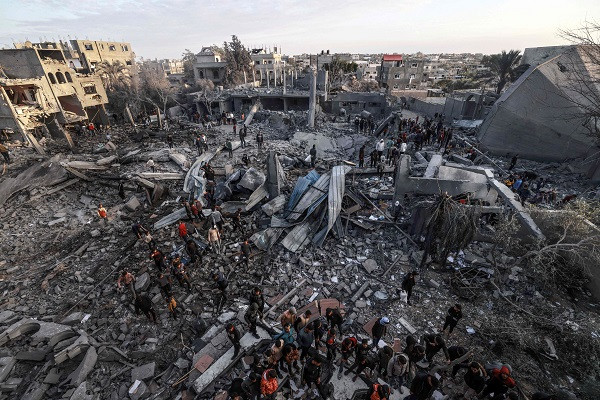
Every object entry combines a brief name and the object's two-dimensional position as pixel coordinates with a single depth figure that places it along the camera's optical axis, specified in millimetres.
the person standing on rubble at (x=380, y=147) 13678
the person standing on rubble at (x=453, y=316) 5555
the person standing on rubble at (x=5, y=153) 14772
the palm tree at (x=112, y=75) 30192
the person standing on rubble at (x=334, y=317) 5586
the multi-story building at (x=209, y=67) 39031
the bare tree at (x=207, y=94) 28609
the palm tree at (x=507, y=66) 25438
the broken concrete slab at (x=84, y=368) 5219
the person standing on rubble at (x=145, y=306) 6164
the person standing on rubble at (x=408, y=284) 6520
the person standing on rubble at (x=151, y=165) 13812
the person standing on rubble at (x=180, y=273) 7141
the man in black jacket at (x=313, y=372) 4637
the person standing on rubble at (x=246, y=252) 7768
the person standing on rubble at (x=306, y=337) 5137
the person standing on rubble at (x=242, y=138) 17502
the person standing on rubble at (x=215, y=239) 8383
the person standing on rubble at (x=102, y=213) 10221
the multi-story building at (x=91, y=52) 32375
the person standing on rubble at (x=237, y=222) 9219
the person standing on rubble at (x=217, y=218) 9398
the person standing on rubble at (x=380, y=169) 12371
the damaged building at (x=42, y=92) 19000
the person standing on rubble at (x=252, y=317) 5748
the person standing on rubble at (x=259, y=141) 17162
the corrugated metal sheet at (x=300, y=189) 9648
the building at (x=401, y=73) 38062
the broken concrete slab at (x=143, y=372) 5402
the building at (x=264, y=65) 42875
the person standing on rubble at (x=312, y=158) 14211
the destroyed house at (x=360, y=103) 28078
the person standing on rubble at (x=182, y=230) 8539
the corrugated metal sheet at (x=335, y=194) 8870
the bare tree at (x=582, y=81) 11613
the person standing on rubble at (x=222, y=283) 6549
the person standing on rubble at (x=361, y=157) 13773
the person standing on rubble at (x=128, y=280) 6962
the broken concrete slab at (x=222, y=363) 5108
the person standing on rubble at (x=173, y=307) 6556
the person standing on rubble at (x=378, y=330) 5399
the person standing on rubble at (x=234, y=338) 5277
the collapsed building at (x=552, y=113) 12484
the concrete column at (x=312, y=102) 23341
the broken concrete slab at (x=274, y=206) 9711
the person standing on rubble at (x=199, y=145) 16672
